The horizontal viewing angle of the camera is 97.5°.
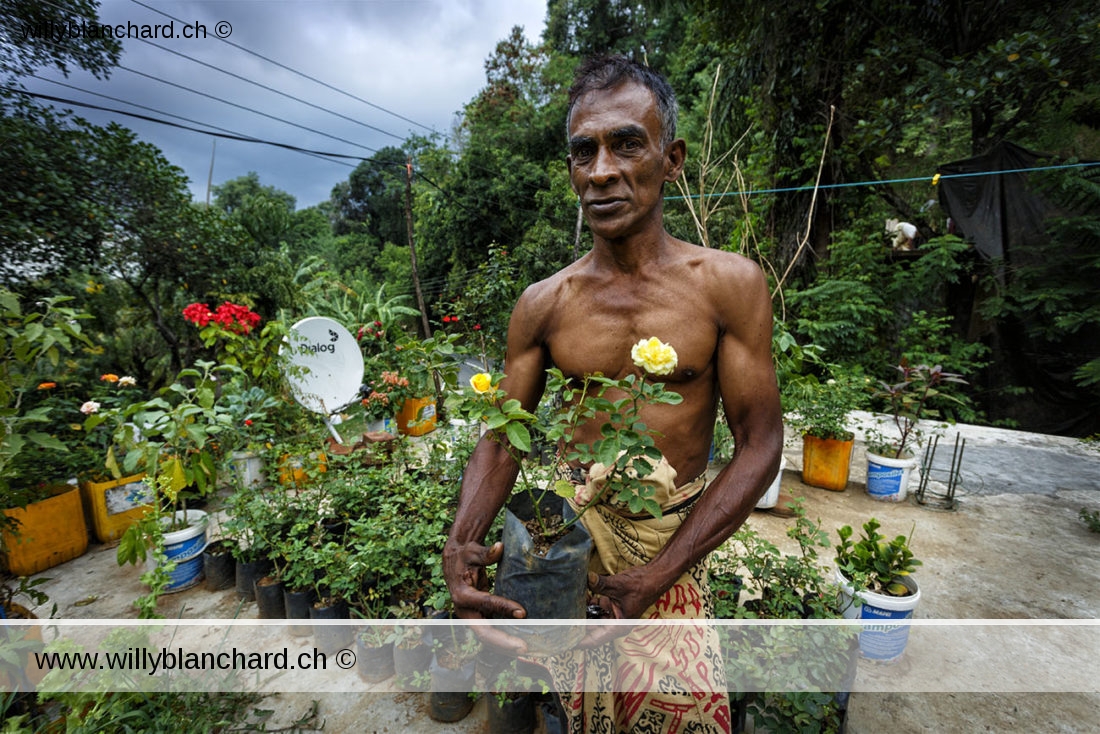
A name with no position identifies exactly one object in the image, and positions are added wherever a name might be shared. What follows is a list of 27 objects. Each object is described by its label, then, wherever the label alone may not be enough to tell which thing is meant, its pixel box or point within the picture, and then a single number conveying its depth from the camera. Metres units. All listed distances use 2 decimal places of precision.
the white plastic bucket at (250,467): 4.06
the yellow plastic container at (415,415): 6.18
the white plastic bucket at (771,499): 4.18
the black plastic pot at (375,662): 2.38
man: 1.19
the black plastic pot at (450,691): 2.13
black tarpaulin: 6.00
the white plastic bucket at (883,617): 2.38
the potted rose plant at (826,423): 4.46
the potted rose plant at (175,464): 2.55
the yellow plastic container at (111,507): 3.63
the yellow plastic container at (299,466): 3.16
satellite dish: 4.60
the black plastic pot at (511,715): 2.04
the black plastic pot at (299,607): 2.68
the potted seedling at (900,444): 4.47
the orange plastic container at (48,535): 3.25
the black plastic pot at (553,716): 1.88
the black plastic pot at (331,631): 2.50
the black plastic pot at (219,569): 3.14
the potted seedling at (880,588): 2.37
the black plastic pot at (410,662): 2.26
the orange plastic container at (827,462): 4.67
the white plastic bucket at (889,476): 4.44
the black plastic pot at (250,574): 2.97
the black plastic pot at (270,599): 2.82
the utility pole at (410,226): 8.89
